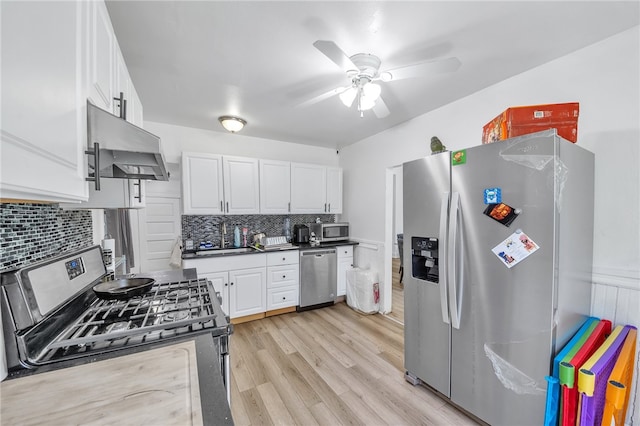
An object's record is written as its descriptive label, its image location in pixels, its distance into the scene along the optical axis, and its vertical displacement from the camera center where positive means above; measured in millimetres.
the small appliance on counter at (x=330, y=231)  3732 -372
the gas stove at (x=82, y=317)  783 -460
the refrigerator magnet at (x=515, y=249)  1362 -240
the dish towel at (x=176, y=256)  3002 -601
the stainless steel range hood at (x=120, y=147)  816 +233
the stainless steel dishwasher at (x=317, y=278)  3447 -1008
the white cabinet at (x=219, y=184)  3013 +286
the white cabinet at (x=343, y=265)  3703 -884
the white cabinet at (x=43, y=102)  427 +226
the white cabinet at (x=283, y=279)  3266 -973
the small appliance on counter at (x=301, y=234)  3787 -416
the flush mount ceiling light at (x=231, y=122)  2859 +977
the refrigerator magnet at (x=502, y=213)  1416 -40
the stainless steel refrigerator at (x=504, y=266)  1322 -359
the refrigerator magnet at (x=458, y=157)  1619 +323
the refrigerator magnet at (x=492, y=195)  1466 +62
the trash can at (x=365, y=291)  3326 -1150
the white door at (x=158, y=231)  3113 -310
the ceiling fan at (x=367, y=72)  1402 +831
